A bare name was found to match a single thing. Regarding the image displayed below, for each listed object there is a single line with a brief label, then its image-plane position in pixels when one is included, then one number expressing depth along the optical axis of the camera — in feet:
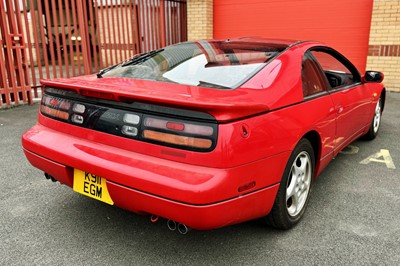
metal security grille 20.90
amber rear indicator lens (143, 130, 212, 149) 6.30
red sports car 6.31
